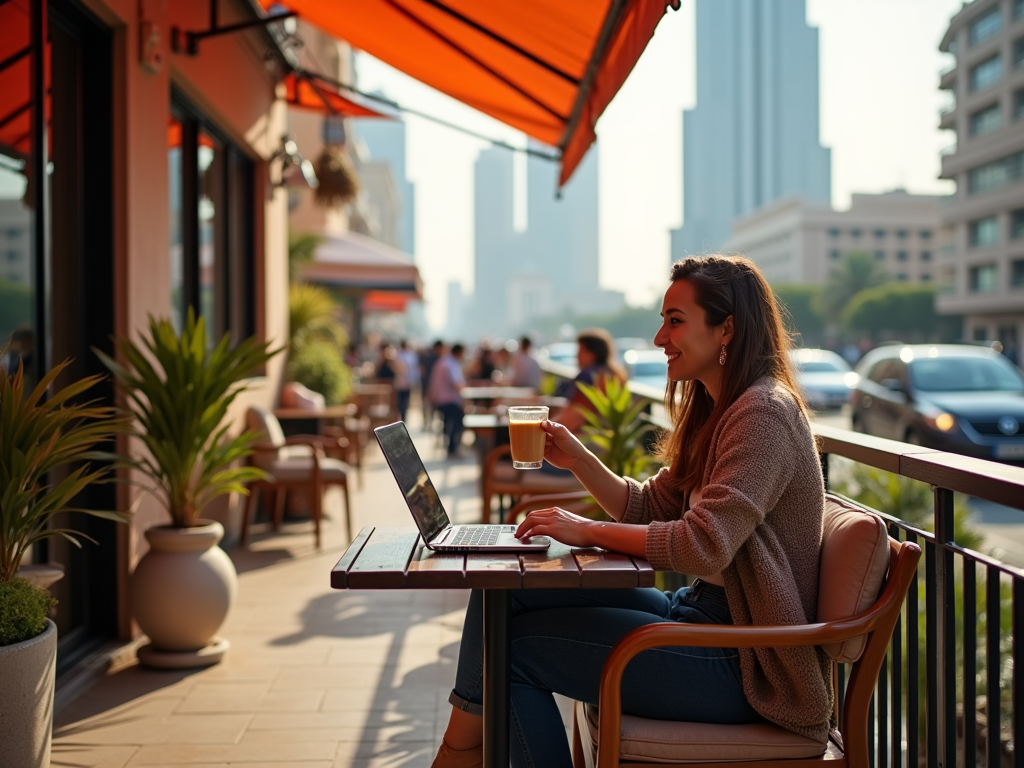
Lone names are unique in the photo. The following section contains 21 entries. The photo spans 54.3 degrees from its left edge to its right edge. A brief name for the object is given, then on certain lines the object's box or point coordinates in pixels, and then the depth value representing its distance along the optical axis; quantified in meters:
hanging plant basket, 10.84
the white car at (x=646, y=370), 16.03
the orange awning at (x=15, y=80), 3.72
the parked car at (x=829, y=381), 20.84
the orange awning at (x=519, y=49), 4.34
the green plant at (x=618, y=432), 4.93
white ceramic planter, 4.17
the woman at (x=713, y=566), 2.13
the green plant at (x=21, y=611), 2.55
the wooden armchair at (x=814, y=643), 2.02
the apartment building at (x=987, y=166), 50.97
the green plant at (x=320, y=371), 9.50
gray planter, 2.52
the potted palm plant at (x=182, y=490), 4.17
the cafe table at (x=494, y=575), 2.03
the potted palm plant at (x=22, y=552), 2.54
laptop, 2.32
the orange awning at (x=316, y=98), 8.50
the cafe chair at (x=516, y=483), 6.01
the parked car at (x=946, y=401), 10.26
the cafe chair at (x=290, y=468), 6.78
